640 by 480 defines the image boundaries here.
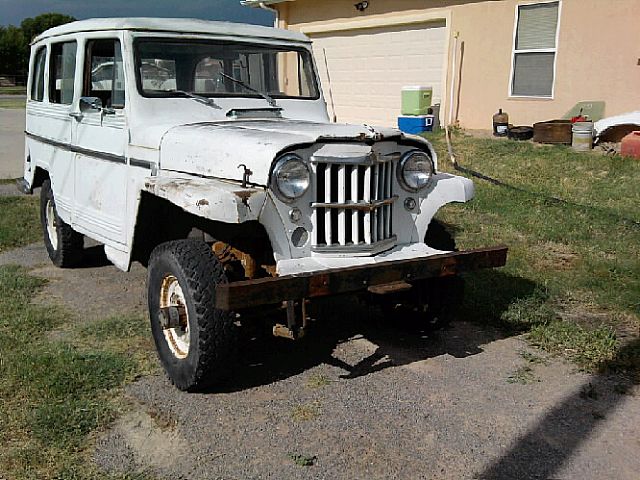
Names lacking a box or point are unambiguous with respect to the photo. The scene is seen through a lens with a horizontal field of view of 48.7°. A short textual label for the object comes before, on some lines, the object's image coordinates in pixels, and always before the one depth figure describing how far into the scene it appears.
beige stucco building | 10.69
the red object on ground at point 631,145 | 9.73
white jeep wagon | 3.68
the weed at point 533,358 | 4.44
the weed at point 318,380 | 4.09
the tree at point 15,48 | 53.78
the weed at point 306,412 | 3.69
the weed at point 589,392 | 3.95
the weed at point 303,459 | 3.26
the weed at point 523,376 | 4.16
